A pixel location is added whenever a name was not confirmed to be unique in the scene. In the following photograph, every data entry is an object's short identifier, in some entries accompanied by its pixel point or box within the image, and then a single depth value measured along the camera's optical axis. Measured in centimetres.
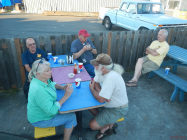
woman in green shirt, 207
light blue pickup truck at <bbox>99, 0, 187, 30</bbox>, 726
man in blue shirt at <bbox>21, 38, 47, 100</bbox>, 354
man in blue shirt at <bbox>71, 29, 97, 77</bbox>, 391
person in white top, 232
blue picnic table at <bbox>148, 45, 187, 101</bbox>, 384
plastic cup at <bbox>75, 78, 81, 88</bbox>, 265
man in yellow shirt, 445
